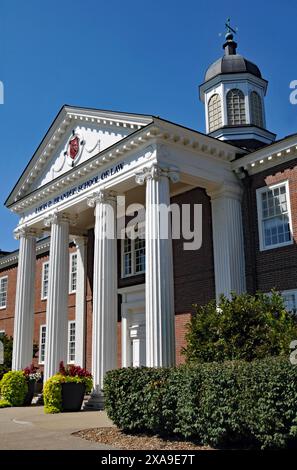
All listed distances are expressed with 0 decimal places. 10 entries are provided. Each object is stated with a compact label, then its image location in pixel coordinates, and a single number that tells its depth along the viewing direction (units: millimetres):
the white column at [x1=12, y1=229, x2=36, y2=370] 22297
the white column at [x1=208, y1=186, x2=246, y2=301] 17281
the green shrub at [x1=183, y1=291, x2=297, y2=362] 11820
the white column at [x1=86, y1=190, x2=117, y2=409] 16734
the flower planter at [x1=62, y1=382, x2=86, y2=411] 16500
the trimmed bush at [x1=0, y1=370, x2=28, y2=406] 19328
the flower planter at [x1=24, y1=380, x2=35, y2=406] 19828
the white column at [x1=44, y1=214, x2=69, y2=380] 20094
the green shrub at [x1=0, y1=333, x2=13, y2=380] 26700
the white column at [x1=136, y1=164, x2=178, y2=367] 14625
